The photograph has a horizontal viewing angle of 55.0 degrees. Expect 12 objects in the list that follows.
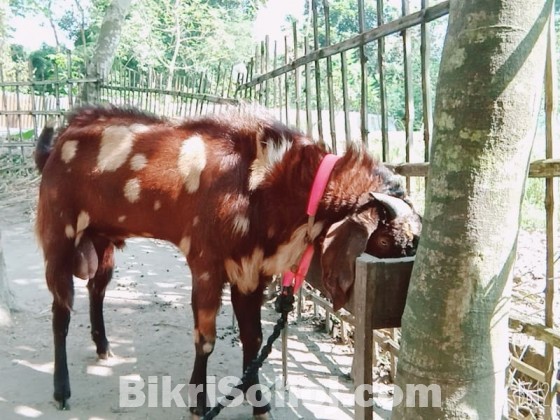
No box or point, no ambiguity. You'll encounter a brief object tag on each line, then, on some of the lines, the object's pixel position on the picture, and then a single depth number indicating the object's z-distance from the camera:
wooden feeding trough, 1.80
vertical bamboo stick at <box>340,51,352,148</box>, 3.74
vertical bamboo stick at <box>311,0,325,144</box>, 4.07
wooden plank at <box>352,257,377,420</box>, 1.81
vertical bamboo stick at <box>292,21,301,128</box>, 4.57
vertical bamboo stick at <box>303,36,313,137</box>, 4.32
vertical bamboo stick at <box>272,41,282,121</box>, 5.20
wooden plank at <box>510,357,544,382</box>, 2.41
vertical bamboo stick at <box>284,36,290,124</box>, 4.86
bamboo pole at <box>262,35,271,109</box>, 5.54
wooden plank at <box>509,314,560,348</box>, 2.21
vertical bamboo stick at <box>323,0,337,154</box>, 3.79
